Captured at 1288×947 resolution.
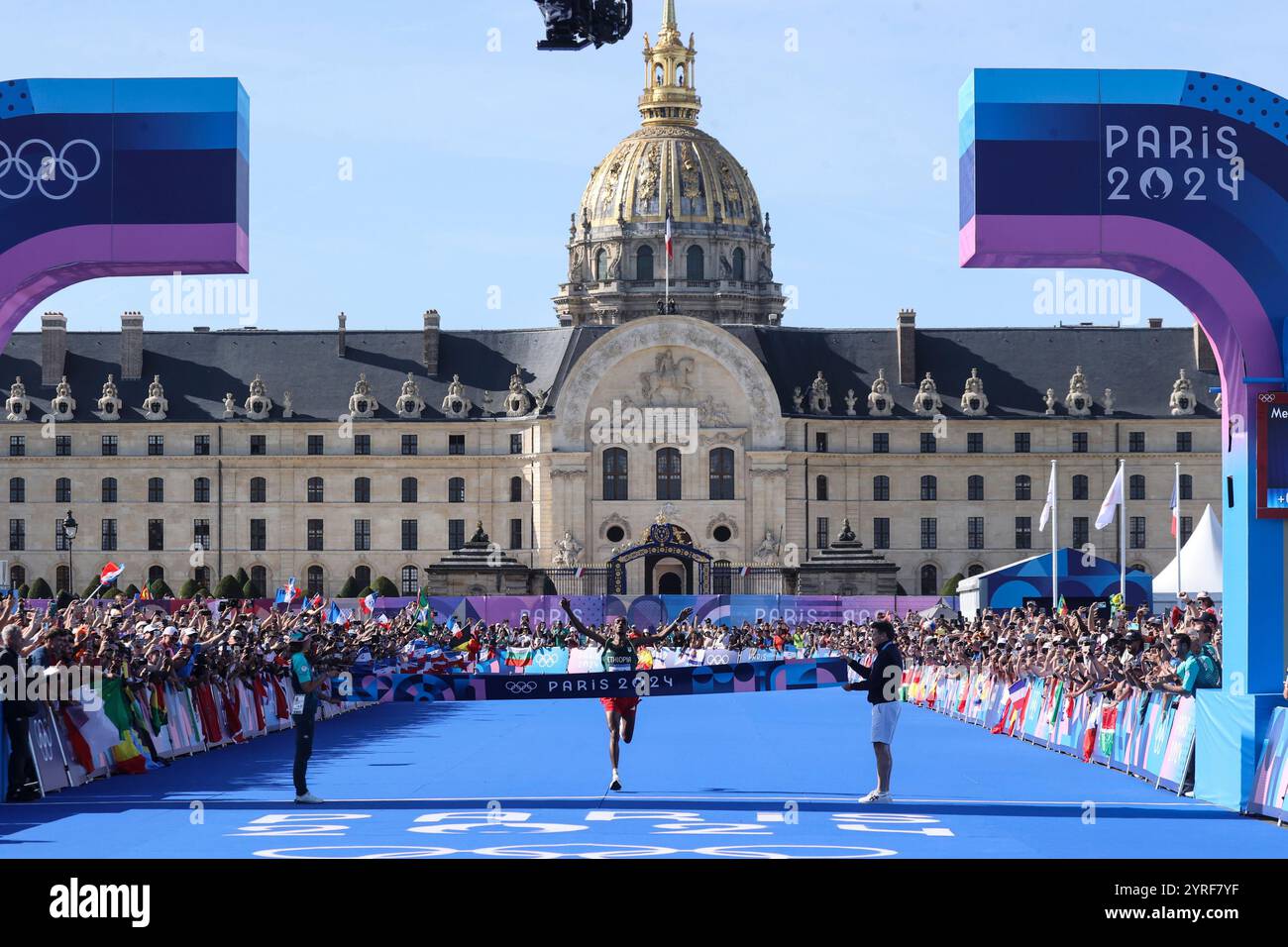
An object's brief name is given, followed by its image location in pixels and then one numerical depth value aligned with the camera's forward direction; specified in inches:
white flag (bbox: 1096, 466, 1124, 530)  2385.6
